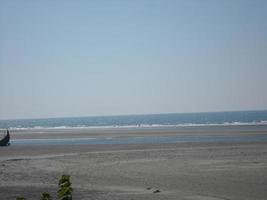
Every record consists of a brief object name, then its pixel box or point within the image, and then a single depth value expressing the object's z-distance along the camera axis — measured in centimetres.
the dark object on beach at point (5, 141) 8271
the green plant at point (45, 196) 1142
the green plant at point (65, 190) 1214
